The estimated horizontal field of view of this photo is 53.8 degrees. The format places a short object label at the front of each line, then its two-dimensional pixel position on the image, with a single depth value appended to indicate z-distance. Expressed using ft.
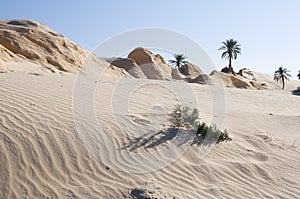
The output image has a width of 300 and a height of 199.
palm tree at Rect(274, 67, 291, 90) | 162.40
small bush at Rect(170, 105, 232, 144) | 21.03
